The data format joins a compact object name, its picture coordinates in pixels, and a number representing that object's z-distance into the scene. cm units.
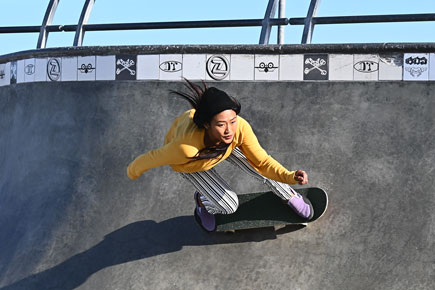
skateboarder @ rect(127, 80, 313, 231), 650
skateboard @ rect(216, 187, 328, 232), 748
